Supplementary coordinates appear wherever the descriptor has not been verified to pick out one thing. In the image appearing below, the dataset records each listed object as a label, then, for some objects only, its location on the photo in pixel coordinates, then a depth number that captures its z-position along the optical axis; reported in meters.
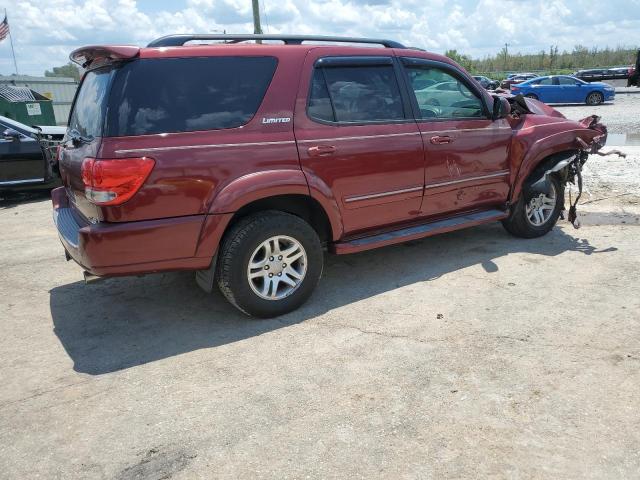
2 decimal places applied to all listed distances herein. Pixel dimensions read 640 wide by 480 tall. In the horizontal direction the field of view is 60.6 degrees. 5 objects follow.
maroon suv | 3.49
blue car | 23.92
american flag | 21.28
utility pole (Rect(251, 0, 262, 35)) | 15.20
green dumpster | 14.09
